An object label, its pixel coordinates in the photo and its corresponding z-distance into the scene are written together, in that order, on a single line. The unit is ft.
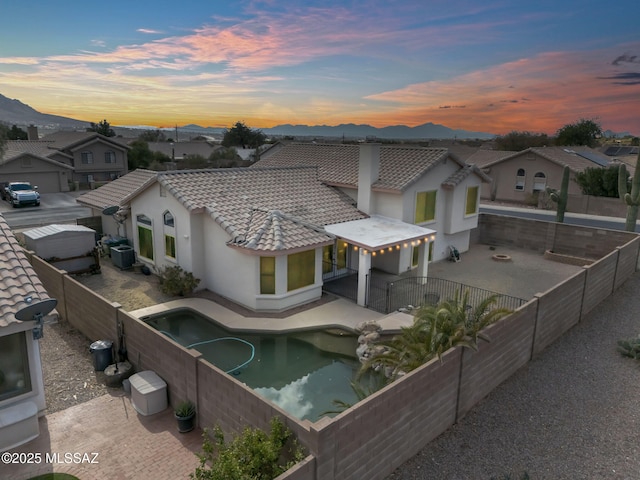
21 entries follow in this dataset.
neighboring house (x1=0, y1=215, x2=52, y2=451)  28.35
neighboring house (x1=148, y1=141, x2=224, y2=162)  251.39
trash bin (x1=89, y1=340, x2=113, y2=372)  37.99
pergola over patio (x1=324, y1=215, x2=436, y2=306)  54.95
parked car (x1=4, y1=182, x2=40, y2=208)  127.54
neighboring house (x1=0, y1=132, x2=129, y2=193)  150.20
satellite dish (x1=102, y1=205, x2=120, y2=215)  74.84
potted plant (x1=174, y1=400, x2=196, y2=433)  29.71
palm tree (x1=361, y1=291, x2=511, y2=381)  29.73
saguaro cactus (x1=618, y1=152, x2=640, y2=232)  76.74
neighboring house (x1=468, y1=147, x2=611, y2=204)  140.87
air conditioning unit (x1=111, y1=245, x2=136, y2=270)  69.10
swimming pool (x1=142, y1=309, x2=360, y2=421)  37.81
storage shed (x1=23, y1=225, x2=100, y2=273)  63.05
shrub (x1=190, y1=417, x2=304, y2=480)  21.15
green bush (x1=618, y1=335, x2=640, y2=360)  40.65
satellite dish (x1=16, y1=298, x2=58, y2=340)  28.09
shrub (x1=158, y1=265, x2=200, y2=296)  57.06
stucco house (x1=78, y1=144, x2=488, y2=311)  53.98
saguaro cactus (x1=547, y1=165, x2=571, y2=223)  90.63
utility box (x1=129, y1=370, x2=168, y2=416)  31.78
